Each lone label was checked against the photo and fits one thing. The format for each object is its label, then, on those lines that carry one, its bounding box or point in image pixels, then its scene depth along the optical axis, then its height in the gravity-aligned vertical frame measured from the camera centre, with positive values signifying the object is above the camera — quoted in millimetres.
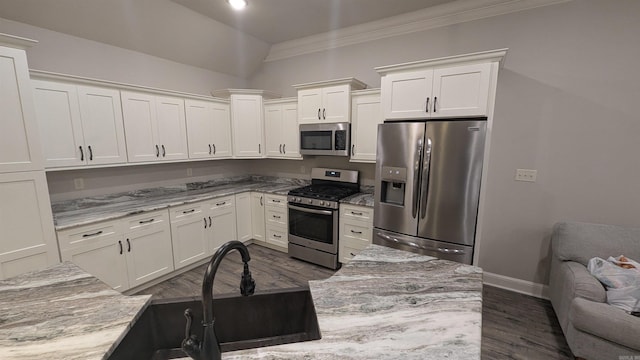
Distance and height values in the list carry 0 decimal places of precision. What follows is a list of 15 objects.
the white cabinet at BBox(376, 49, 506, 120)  2201 +562
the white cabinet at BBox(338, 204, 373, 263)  3014 -969
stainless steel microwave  3295 +115
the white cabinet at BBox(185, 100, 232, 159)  3475 +253
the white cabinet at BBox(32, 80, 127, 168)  2309 +218
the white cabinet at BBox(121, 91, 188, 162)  2885 +237
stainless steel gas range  3215 -906
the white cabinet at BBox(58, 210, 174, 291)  2318 -999
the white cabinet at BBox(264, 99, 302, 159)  3781 +274
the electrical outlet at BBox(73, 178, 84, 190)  2754 -390
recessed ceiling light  2645 +1479
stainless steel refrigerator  2270 -344
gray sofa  1647 -1068
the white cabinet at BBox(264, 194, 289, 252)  3660 -1057
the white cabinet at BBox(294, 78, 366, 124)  3224 +609
